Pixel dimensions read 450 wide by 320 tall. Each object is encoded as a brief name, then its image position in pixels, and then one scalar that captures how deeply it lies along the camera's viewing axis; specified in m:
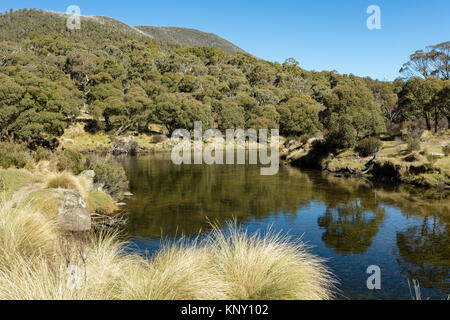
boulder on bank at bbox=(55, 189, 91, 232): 13.41
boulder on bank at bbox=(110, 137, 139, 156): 57.77
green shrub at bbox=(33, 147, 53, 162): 22.33
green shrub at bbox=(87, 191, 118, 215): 17.62
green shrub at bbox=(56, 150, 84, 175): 21.91
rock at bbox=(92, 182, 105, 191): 19.81
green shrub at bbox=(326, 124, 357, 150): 35.62
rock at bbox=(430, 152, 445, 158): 27.23
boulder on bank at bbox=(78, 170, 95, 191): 19.09
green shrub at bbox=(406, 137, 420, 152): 29.17
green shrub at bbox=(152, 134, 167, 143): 65.50
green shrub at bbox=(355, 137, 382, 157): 33.66
